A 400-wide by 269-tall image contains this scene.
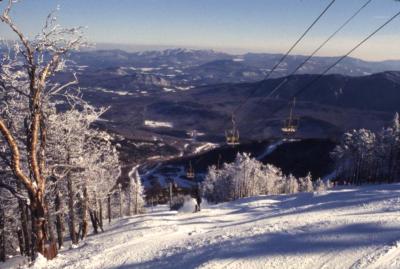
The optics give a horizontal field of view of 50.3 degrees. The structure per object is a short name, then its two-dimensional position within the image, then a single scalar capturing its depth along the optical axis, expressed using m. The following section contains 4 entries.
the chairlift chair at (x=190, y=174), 40.21
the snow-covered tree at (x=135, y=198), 82.78
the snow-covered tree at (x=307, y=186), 91.00
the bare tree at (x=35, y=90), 12.88
